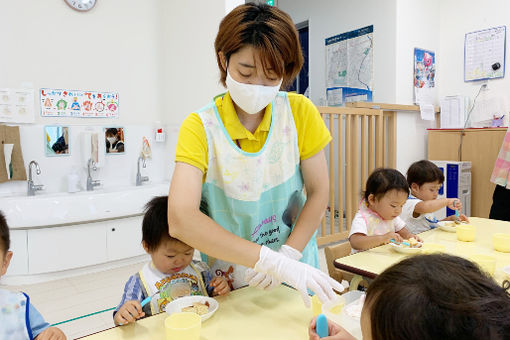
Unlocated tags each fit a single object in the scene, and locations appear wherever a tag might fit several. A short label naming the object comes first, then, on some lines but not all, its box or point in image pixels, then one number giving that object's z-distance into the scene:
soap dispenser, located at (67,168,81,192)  3.33
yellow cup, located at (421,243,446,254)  1.57
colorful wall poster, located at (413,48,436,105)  4.09
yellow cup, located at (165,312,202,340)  0.79
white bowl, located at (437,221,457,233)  1.91
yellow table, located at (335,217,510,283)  1.40
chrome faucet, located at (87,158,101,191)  3.45
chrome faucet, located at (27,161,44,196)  3.18
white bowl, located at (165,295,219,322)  0.96
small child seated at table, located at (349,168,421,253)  1.87
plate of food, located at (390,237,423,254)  1.57
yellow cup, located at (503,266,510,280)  1.26
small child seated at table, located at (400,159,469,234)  2.32
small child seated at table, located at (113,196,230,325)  1.20
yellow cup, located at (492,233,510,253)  1.56
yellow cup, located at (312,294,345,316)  0.95
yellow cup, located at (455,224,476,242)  1.75
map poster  4.19
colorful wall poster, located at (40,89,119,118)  3.32
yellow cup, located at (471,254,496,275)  1.28
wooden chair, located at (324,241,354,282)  1.78
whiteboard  3.81
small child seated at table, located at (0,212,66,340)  0.95
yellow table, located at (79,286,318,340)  0.87
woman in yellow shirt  0.94
